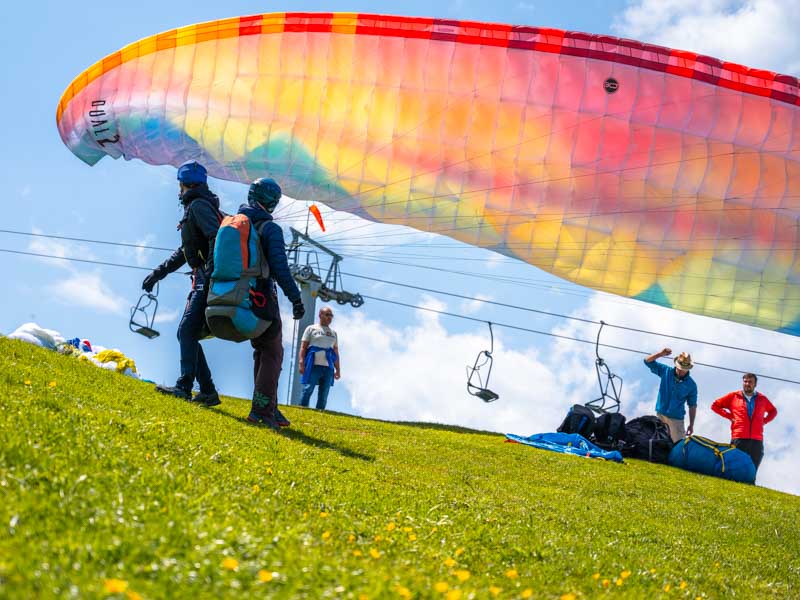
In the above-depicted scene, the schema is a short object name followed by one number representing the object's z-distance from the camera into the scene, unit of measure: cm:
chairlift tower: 1892
